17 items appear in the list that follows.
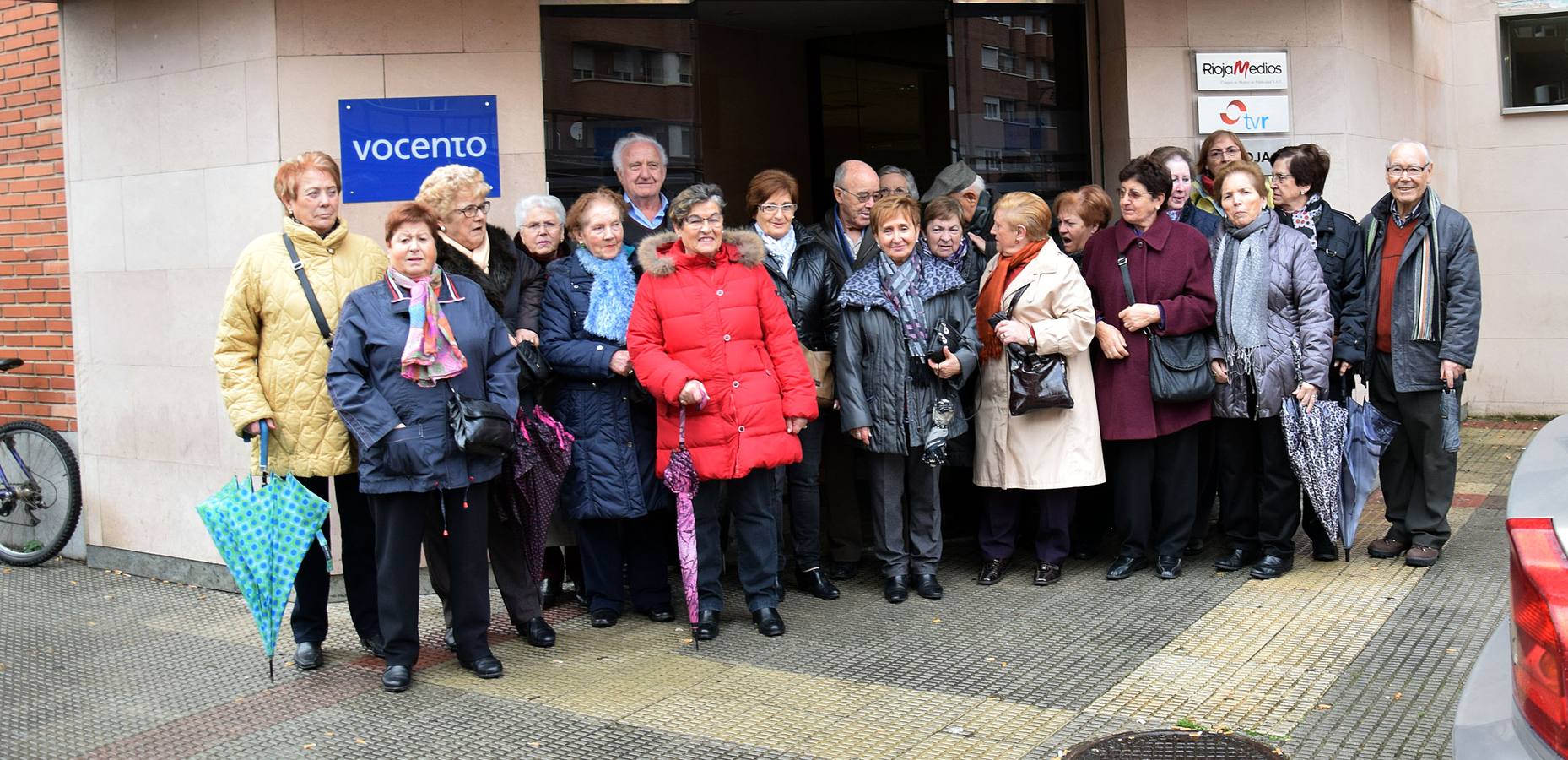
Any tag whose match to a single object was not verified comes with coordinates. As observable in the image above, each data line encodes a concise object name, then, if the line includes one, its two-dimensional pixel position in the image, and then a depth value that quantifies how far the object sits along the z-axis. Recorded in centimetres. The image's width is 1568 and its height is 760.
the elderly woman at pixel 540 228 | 629
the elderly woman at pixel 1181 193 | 699
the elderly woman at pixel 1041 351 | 634
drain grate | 442
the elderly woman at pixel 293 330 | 534
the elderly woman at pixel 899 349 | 629
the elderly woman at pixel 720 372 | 577
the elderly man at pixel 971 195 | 729
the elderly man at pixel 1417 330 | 649
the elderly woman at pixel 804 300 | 643
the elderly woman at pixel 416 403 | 512
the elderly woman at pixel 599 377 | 600
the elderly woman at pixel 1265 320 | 641
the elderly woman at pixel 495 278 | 576
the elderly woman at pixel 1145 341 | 642
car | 223
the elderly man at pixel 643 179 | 657
